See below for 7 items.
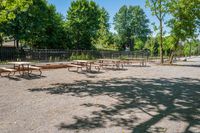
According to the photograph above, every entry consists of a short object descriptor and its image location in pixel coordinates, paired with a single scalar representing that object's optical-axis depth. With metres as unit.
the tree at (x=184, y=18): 18.14
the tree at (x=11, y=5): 9.70
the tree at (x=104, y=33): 47.52
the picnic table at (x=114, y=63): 13.83
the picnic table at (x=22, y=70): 9.32
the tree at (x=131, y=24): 55.38
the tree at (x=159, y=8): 18.78
